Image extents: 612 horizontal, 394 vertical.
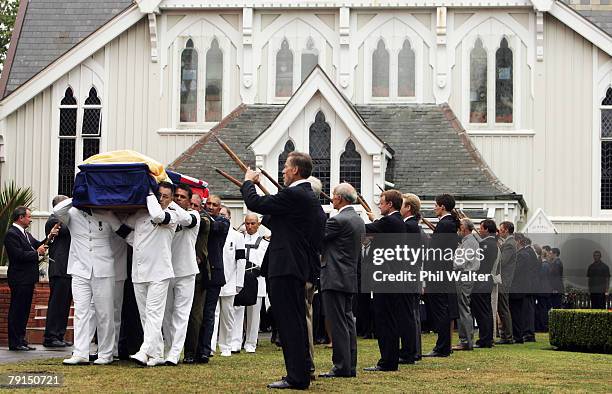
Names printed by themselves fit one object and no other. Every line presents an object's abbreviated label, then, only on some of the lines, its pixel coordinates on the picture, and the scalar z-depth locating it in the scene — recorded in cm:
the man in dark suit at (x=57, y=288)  2003
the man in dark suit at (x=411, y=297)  1686
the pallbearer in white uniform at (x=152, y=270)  1552
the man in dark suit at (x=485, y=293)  2236
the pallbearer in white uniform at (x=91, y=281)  1585
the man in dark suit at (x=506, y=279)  2395
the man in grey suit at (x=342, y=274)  1512
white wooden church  3450
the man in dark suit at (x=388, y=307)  1614
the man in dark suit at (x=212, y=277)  1703
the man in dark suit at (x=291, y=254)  1345
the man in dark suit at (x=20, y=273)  1962
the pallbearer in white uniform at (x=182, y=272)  1614
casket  1544
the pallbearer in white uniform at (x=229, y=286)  1923
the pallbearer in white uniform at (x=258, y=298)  2000
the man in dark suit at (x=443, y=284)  1923
